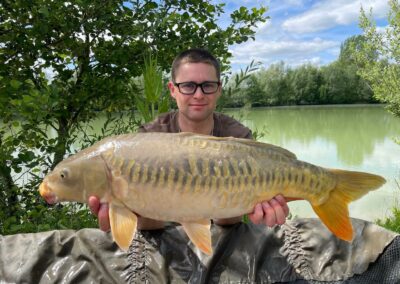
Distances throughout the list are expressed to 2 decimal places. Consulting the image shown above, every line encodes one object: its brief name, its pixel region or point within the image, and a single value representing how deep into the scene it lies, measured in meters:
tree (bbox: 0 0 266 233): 2.15
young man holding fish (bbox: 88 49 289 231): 1.71
